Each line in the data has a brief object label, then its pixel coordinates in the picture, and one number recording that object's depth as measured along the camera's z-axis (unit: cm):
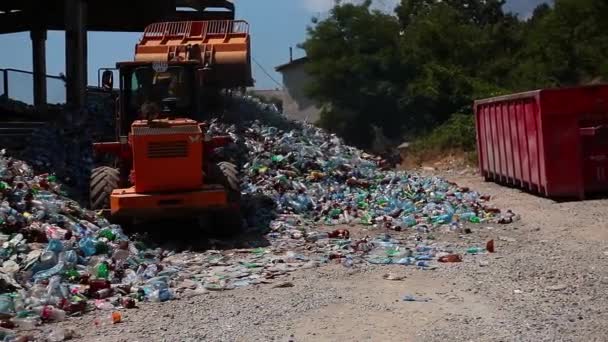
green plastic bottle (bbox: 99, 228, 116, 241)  1063
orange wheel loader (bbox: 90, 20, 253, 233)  1143
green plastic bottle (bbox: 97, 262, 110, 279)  894
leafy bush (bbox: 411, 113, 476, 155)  3016
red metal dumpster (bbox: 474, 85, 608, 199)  1495
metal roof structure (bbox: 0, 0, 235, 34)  2714
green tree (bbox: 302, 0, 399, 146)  4072
